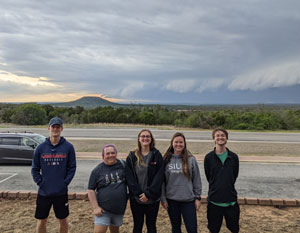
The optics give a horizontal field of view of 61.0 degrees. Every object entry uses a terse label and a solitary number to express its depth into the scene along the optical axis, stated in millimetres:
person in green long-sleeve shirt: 3547
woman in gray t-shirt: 3355
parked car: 10367
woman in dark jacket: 3355
